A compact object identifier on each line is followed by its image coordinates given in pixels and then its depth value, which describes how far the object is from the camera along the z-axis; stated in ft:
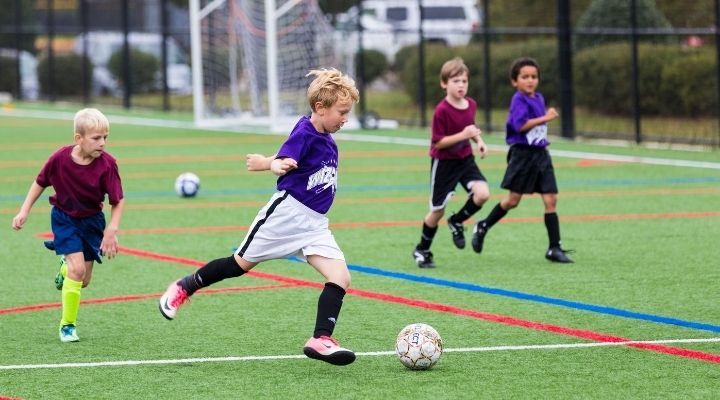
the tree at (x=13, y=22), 136.05
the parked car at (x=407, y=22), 94.07
